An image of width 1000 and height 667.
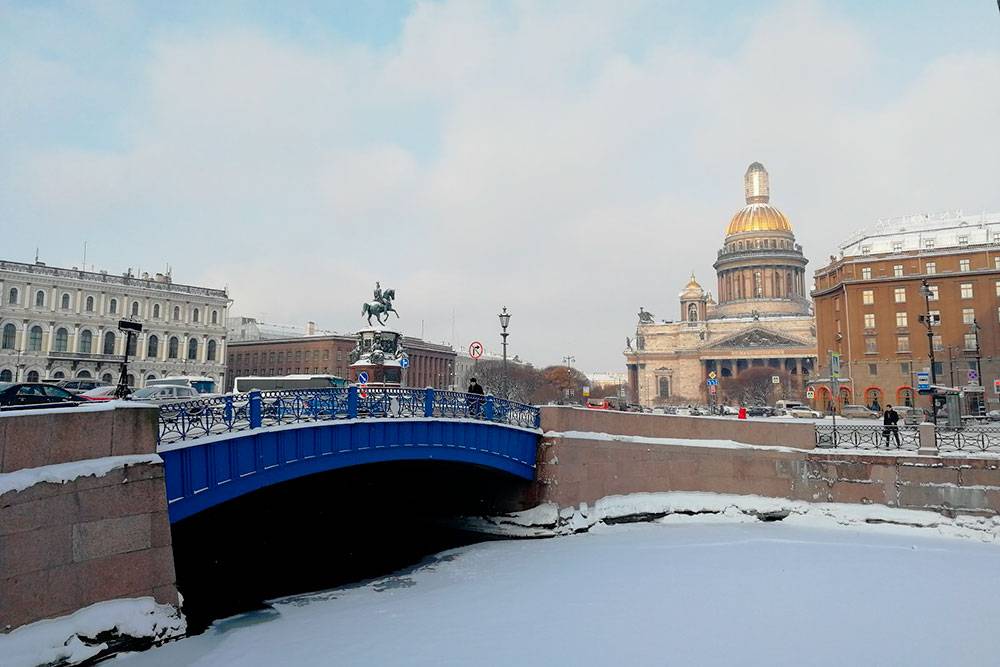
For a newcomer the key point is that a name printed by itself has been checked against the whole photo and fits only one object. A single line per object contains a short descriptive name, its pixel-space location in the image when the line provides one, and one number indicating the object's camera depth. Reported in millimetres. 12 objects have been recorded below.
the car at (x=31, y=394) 18672
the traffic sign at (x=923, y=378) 46969
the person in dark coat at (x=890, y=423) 24205
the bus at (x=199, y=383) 41062
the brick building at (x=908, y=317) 58303
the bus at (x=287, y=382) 42844
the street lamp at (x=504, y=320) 29062
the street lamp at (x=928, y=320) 27266
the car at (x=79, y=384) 34969
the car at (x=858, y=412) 44969
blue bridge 13453
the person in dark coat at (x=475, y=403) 21250
